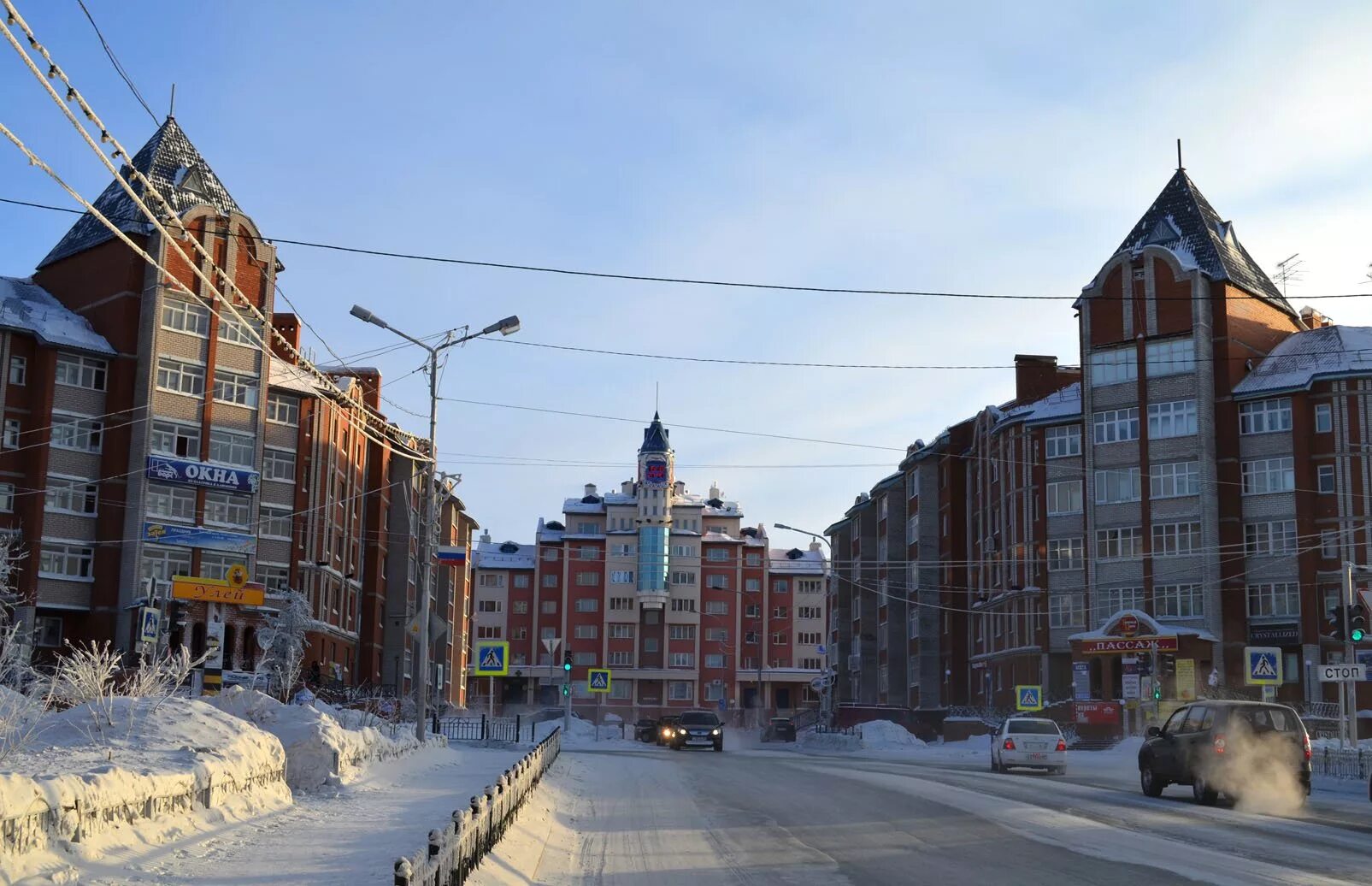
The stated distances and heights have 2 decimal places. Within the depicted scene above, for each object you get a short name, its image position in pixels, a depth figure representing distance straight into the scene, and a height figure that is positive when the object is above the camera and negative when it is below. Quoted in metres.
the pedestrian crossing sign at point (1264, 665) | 37.44 +0.00
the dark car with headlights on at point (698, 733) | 53.41 -2.99
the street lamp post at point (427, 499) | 32.69 +3.79
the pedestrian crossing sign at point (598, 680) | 60.81 -1.17
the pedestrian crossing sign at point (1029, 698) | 52.22 -1.37
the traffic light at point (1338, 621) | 28.41 +0.94
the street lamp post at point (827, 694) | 100.30 -2.71
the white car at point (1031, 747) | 33.94 -2.09
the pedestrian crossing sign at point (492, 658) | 40.44 -0.19
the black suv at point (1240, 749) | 22.45 -1.36
